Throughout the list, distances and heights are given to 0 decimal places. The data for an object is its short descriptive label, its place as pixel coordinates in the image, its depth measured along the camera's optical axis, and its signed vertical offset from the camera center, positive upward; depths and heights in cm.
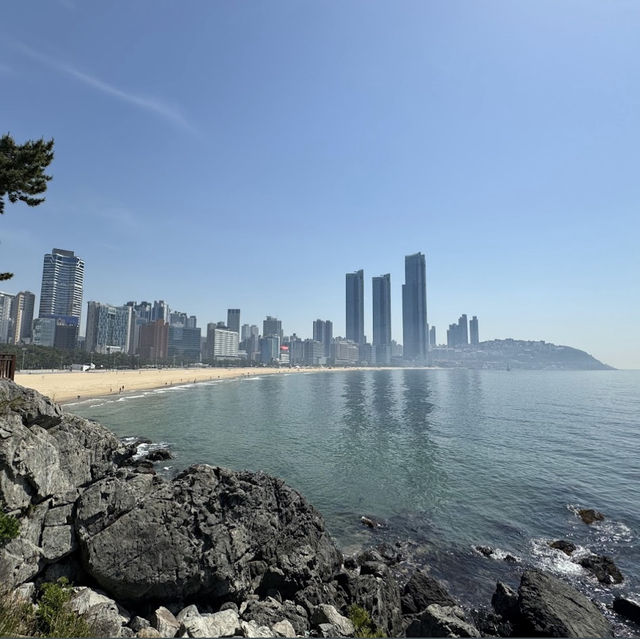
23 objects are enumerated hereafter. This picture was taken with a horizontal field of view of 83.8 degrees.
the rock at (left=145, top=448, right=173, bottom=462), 3234 -925
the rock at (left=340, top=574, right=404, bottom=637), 1327 -945
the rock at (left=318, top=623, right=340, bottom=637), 1137 -876
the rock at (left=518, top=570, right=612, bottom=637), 1265 -933
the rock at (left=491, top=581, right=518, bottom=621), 1409 -983
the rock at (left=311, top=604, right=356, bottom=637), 1162 -882
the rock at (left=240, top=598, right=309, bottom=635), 1171 -876
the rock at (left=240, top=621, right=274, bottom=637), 1063 -831
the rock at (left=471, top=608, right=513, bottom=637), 1355 -1033
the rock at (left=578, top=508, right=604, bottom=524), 2314 -1014
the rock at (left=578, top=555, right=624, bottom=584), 1714 -1030
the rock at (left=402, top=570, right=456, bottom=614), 1459 -991
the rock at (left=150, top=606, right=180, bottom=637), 1036 -808
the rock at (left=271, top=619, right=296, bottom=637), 1088 -842
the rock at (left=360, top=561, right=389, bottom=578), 1623 -969
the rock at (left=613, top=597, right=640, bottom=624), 1466 -1025
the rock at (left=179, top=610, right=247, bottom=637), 1017 -807
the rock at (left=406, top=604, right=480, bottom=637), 1200 -914
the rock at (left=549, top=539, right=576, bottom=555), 1958 -1029
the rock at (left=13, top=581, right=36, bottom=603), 1038 -737
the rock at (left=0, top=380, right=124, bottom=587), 1223 -511
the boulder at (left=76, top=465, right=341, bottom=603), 1265 -721
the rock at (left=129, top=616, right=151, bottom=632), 1060 -809
